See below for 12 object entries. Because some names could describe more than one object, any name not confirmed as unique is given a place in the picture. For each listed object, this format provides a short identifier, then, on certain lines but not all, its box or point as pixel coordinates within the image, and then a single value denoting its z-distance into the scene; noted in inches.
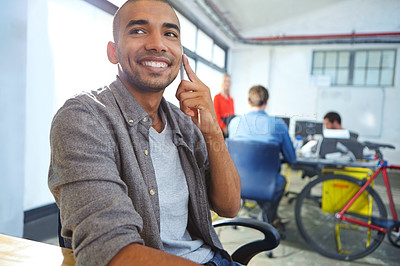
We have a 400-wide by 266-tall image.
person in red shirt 129.1
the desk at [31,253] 23.0
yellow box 91.7
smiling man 20.2
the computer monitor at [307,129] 164.2
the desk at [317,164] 93.7
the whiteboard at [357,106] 263.9
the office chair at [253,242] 40.1
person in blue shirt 90.7
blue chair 85.6
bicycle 87.7
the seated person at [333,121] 144.3
